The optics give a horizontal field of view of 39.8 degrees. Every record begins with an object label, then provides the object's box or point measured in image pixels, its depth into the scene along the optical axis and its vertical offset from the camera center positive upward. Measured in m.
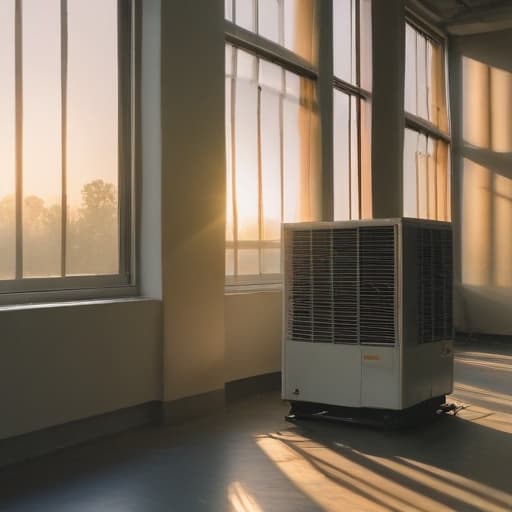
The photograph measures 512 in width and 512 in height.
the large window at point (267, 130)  4.56 +0.92
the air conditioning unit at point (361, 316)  3.58 -0.28
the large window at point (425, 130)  7.36 +1.42
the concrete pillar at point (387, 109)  6.20 +1.37
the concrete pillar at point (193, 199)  3.70 +0.35
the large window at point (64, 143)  3.15 +0.58
